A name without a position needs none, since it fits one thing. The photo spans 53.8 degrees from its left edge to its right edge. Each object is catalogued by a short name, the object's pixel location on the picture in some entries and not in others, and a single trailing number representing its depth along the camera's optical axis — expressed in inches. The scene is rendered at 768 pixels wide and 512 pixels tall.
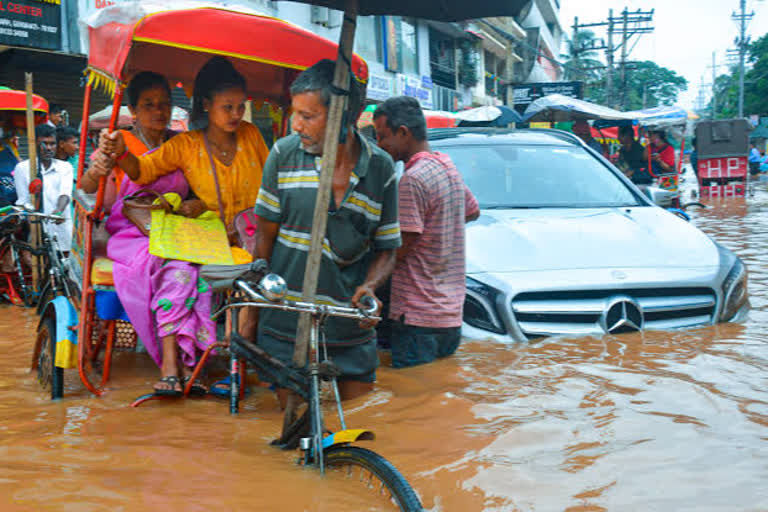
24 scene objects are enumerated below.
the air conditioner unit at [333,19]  813.2
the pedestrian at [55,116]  369.4
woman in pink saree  154.1
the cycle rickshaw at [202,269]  102.3
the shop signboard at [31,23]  459.3
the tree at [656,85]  3427.7
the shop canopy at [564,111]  609.6
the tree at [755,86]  1871.3
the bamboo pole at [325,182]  102.3
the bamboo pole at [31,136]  237.9
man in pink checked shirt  153.7
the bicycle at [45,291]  163.8
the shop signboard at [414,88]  992.2
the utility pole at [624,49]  1927.9
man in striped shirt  114.7
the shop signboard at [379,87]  882.1
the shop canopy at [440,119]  568.2
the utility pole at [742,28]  2190.3
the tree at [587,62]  2625.5
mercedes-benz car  172.1
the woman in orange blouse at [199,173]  154.2
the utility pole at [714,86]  3627.5
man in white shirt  294.5
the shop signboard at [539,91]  1006.4
